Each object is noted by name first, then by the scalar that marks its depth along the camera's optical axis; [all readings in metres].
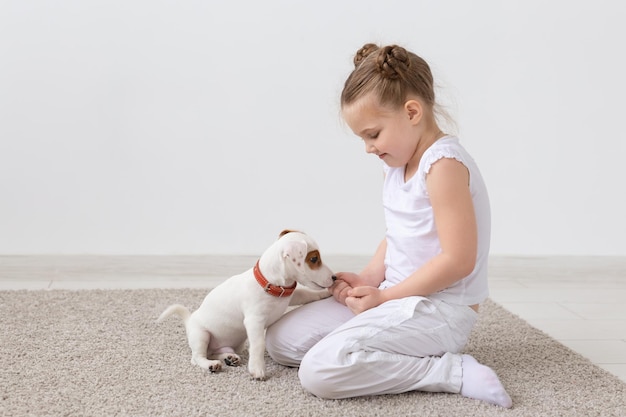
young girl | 1.33
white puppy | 1.42
